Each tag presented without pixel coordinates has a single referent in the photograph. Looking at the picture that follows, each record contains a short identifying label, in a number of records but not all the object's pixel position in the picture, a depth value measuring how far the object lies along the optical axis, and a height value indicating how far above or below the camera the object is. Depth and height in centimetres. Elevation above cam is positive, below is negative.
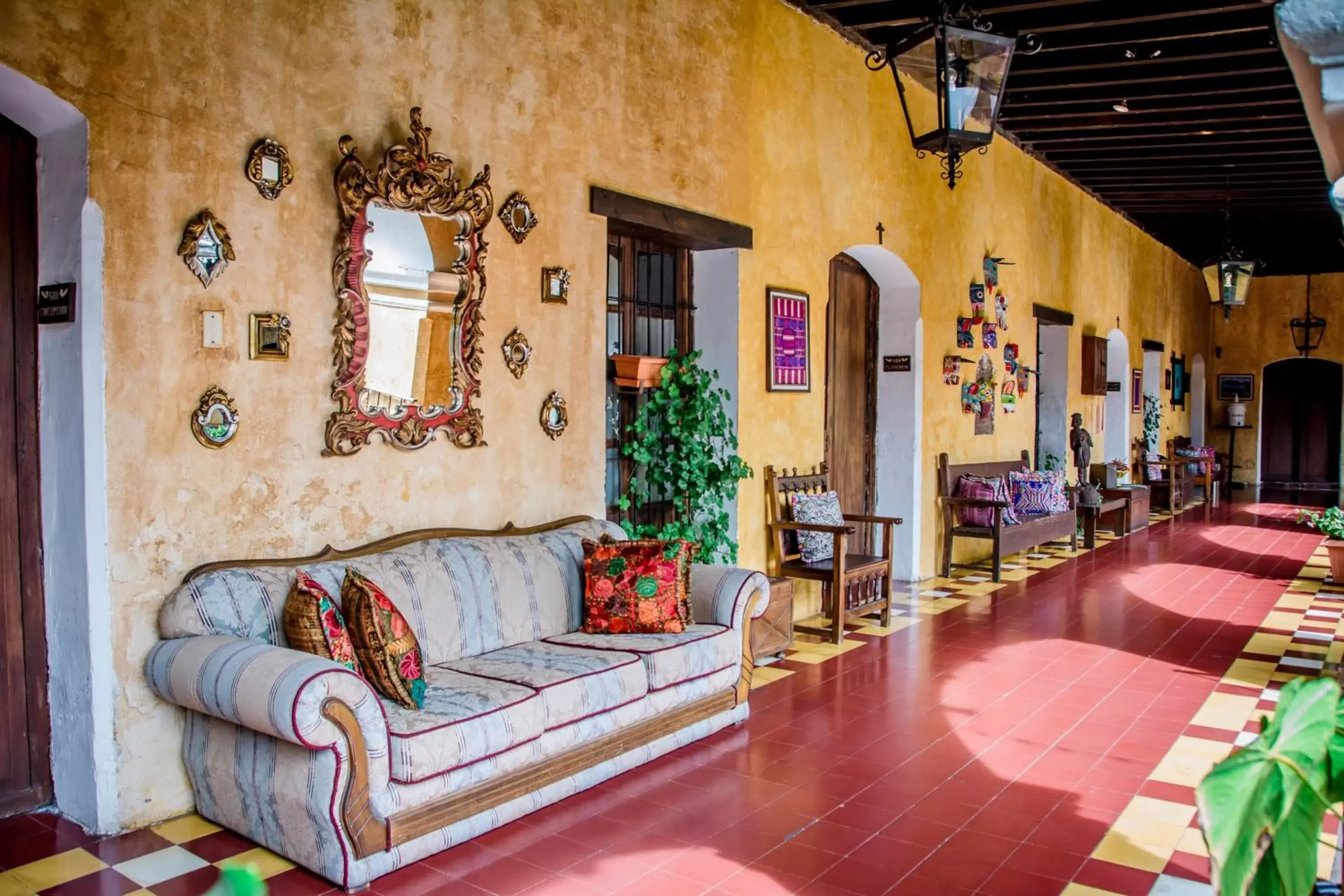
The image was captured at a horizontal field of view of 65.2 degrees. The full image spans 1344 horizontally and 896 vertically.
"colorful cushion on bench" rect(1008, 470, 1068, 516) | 968 -73
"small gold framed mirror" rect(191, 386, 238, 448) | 366 -1
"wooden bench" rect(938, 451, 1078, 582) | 848 -97
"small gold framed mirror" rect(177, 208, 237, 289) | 359 +59
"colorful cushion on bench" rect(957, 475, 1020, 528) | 879 -69
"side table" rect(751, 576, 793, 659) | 571 -116
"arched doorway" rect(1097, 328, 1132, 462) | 1395 +11
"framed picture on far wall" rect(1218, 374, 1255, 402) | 1927 +47
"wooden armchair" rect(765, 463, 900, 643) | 628 -94
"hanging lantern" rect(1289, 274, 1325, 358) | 1698 +136
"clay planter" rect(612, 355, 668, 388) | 562 +24
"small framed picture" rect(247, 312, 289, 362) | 381 +29
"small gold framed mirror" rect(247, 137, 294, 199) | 378 +90
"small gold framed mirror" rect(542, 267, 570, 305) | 501 +62
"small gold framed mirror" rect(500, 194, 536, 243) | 477 +91
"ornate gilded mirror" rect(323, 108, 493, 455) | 410 +49
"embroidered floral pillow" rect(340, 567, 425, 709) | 348 -77
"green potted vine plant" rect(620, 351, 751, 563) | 571 -22
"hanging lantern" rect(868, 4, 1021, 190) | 464 +156
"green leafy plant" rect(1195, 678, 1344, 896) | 94 -37
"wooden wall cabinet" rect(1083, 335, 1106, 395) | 1226 +57
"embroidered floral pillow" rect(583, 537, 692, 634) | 455 -76
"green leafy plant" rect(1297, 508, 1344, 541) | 802 -86
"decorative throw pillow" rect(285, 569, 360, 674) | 343 -69
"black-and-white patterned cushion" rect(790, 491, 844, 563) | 664 -67
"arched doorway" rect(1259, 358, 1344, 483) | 1889 -16
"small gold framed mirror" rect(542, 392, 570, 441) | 503 +0
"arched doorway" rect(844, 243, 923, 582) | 836 -3
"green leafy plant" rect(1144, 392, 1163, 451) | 1551 -11
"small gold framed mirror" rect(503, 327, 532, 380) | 482 +29
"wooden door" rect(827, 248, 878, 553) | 797 +23
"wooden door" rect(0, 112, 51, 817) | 354 -27
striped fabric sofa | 311 -97
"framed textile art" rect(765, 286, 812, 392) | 659 +46
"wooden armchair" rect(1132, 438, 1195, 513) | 1427 -96
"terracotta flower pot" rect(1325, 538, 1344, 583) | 830 -116
